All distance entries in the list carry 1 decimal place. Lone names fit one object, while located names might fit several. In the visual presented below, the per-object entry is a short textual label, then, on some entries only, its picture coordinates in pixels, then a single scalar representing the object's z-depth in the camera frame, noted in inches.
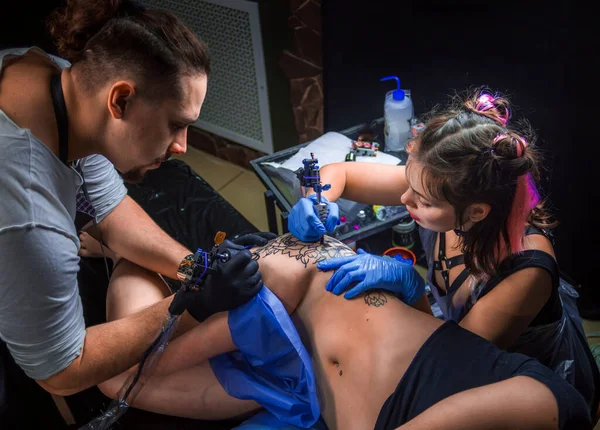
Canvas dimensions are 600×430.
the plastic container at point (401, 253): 86.0
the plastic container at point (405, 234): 97.4
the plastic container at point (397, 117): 91.0
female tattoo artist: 55.9
